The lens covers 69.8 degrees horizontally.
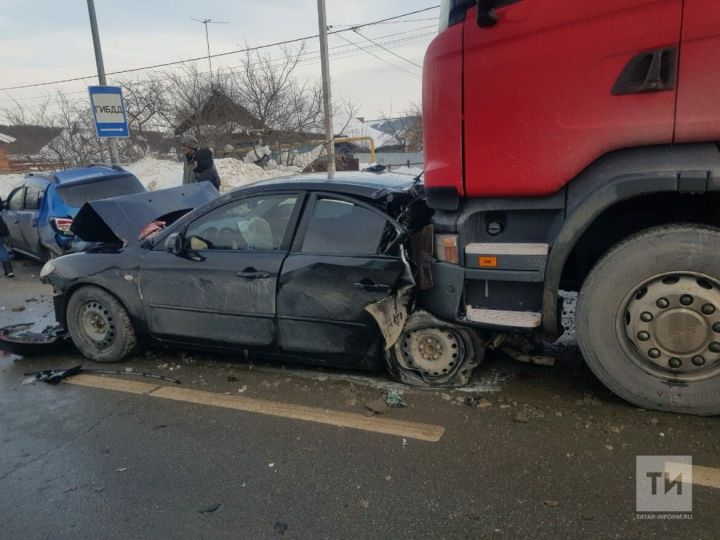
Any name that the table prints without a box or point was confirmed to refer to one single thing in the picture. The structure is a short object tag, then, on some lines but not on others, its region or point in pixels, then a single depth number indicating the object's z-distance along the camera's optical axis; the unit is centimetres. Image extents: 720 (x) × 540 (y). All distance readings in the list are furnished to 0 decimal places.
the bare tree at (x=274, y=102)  2216
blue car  830
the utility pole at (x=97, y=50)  1218
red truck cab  261
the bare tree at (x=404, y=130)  4078
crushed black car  353
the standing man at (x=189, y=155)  798
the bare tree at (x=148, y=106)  2273
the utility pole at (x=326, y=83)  1435
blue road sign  1088
